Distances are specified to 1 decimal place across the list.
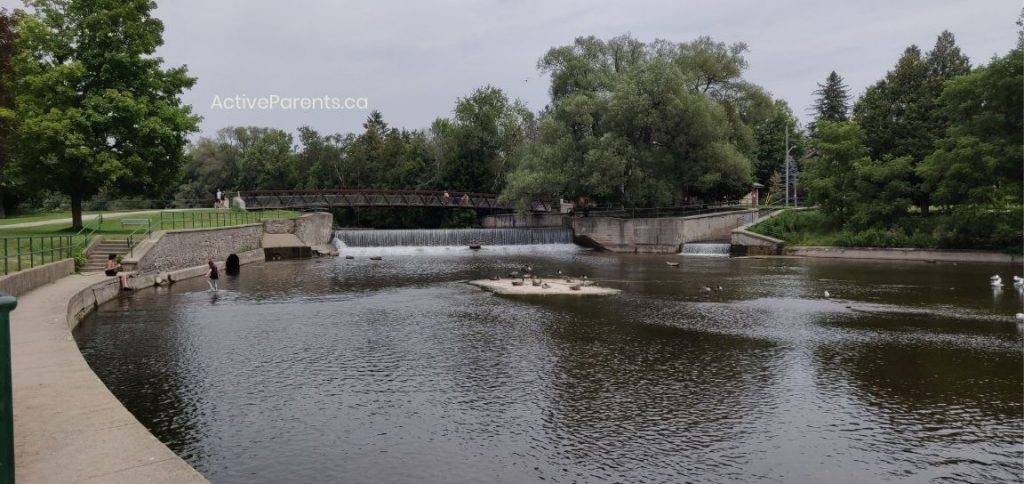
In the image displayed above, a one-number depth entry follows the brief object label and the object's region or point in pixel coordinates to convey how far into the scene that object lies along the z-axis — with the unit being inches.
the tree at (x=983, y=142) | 1386.6
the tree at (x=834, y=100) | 3262.8
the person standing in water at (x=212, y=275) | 1077.8
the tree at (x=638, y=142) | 2027.6
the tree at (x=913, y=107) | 1775.3
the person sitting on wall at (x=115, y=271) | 1010.8
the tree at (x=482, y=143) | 3233.3
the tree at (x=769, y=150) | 3198.8
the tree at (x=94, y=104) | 1306.6
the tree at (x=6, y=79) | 1513.3
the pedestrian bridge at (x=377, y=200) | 2485.2
